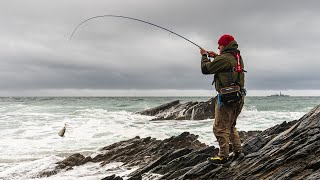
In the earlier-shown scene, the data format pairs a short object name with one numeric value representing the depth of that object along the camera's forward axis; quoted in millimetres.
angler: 6367
